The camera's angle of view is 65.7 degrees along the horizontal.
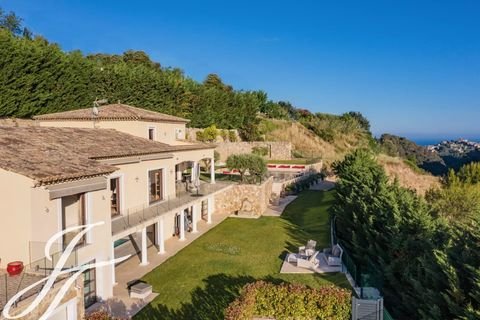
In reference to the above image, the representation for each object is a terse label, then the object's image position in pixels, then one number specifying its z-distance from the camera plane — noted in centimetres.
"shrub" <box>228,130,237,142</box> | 6445
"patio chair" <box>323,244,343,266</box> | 1984
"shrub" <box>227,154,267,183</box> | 3509
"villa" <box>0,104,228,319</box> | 1230
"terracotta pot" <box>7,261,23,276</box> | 1139
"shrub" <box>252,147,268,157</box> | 6412
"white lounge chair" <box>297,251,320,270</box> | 1988
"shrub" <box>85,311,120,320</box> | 1159
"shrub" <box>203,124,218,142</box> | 5594
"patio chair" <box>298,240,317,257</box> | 2089
